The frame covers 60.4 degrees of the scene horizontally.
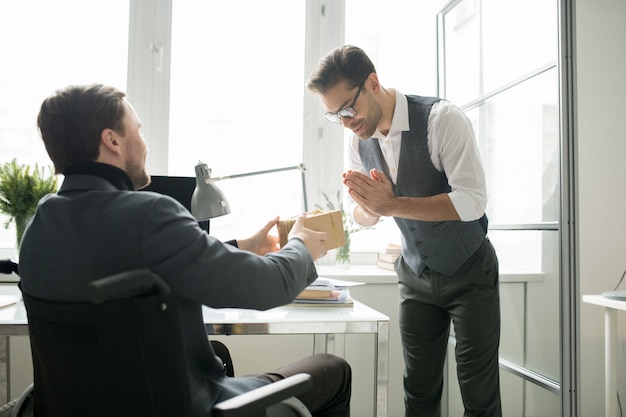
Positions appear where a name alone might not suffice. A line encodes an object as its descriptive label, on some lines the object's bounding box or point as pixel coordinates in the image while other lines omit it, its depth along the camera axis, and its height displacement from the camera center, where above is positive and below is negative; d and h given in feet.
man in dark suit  3.07 -0.10
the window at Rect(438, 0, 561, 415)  6.37 +0.97
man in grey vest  5.70 +0.26
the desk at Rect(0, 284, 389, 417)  4.81 -0.88
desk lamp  4.98 +0.27
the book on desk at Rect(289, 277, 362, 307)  5.84 -0.75
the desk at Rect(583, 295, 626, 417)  6.30 -1.44
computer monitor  6.67 +0.49
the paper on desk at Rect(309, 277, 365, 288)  6.07 -0.62
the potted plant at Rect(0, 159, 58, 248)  5.99 +0.35
